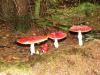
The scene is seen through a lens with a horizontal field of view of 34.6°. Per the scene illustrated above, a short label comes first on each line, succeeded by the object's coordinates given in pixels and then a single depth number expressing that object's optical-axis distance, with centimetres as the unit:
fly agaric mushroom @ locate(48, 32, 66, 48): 249
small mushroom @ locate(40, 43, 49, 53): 259
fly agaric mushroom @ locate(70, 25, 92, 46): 257
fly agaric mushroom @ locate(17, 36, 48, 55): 234
